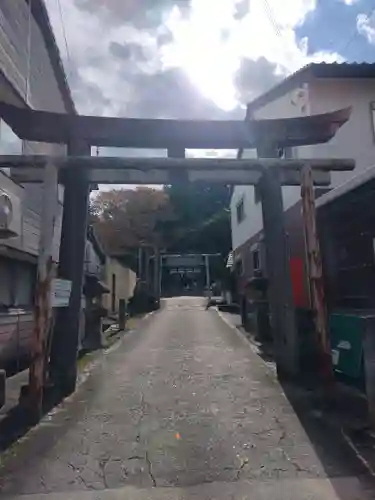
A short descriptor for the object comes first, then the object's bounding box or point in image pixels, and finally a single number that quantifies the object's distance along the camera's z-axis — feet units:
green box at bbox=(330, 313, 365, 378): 20.74
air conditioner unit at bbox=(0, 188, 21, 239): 21.68
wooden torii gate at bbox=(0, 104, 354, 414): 22.53
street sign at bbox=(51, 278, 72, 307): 19.93
